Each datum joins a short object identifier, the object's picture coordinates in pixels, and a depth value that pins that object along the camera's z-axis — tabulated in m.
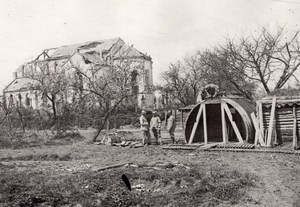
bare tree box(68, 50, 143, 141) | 23.67
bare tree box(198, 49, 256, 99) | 27.06
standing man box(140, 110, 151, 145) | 18.88
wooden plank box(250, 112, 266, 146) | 15.98
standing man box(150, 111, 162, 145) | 19.17
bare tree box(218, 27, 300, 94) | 25.58
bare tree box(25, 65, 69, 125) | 39.88
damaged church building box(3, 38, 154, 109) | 49.19
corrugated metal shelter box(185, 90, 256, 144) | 17.19
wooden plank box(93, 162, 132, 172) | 11.02
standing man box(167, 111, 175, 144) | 18.81
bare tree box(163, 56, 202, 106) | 43.22
